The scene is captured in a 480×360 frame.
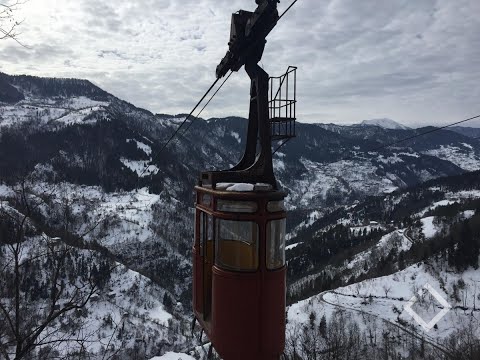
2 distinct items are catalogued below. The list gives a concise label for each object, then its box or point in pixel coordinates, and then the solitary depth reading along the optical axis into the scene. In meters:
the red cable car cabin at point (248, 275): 8.48
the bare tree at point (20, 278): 6.60
